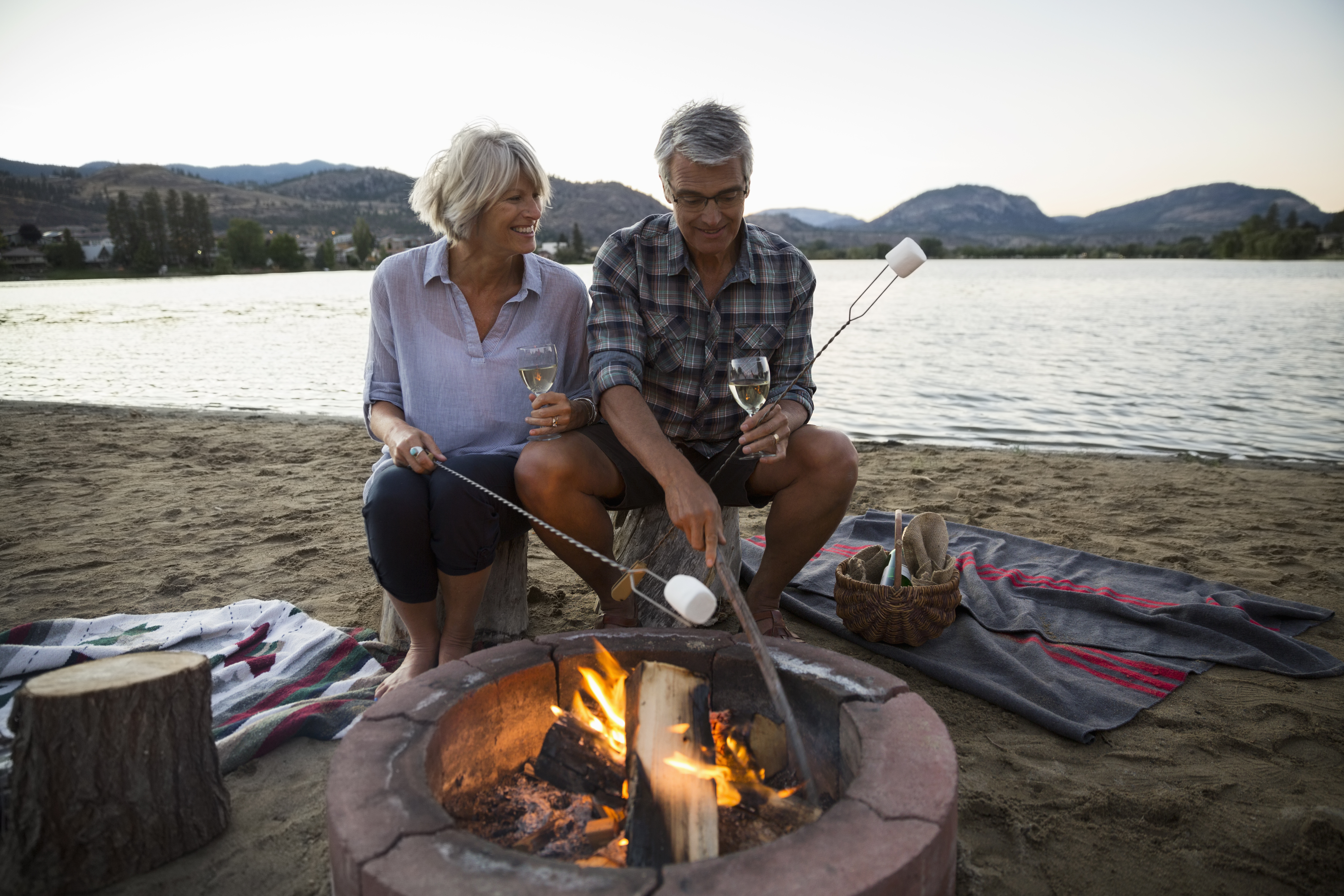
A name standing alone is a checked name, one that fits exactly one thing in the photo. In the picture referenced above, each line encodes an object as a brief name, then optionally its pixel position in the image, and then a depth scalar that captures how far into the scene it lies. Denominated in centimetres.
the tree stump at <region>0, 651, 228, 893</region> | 187
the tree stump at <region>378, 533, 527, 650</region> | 339
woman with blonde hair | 288
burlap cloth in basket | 332
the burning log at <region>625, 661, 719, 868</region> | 166
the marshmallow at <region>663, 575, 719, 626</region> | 173
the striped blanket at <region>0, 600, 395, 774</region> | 272
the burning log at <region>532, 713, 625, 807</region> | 200
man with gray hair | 297
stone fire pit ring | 137
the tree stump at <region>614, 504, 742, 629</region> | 360
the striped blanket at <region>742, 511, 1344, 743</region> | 305
